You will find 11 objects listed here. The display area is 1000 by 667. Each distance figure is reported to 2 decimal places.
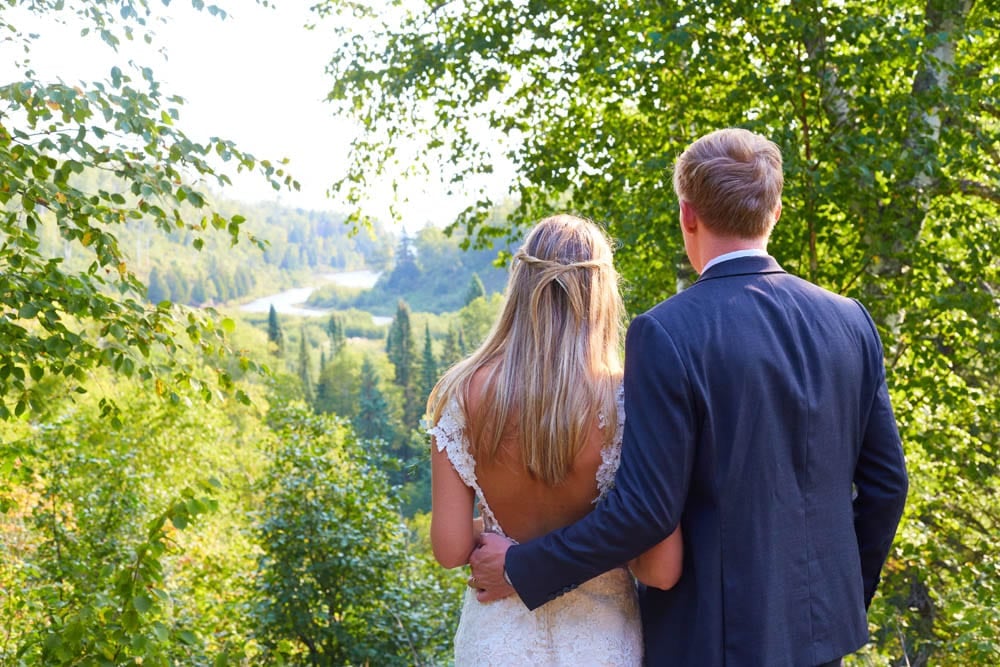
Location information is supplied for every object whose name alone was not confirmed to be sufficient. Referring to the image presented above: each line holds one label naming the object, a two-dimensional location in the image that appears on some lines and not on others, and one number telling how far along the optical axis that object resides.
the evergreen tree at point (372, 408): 60.38
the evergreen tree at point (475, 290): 83.28
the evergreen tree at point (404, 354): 68.88
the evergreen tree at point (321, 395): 75.56
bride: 1.77
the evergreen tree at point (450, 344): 61.89
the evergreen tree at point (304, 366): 89.41
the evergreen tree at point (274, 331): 91.56
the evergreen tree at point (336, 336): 98.10
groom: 1.58
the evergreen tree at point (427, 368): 61.21
